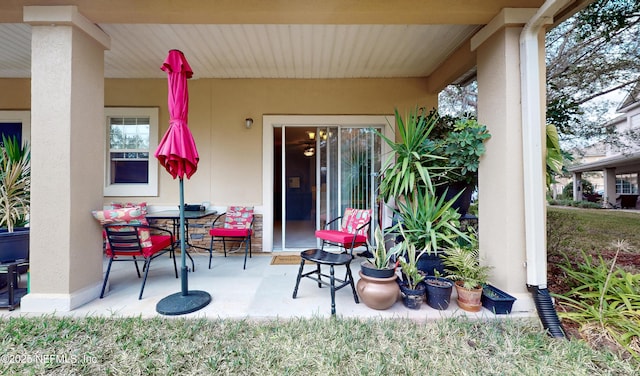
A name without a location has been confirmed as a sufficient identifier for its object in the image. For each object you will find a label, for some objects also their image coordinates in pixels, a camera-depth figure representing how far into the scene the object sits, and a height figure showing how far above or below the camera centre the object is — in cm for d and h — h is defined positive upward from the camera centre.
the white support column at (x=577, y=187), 1471 +6
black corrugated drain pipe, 198 -108
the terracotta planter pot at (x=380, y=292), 222 -95
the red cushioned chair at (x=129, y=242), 246 -51
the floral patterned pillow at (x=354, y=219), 347 -44
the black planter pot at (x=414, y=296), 229 -102
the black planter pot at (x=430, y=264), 266 -83
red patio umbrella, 221 +42
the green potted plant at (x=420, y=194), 259 -5
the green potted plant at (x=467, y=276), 224 -85
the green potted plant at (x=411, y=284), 229 -94
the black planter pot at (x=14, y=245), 233 -51
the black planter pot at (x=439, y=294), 228 -100
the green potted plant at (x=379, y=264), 226 -74
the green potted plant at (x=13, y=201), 237 -7
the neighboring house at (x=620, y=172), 1160 +83
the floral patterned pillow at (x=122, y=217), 244 -25
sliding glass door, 444 +35
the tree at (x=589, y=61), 418 +234
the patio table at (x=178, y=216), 327 -33
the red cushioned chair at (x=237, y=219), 405 -47
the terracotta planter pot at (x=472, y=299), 223 -103
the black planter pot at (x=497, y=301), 219 -103
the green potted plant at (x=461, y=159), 255 +35
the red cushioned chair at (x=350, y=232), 324 -60
